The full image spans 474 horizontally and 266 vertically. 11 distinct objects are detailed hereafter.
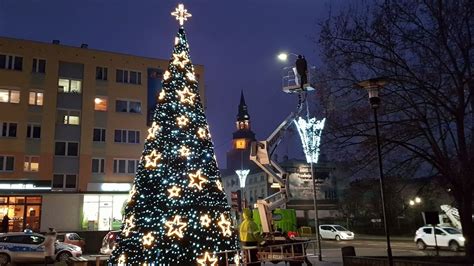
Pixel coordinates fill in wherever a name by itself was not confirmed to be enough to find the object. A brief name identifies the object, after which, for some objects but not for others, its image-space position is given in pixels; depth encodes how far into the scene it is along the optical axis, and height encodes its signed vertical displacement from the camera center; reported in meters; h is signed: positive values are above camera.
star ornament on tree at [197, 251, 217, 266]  12.13 -0.83
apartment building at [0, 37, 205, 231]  35.38 +8.18
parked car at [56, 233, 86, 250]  28.92 -0.42
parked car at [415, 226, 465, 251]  29.00 -1.08
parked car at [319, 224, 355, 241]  45.33 -0.83
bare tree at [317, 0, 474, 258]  14.06 +4.05
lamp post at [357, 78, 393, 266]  12.38 +3.65
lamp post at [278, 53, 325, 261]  22.05 +4.77
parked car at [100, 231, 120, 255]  25.16 -0.58
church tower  126.40 +23.81
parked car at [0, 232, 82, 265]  22.33 -0.64
